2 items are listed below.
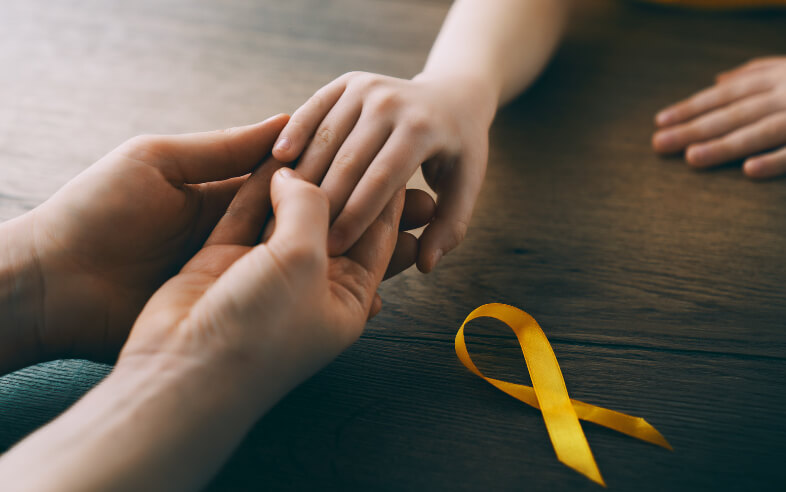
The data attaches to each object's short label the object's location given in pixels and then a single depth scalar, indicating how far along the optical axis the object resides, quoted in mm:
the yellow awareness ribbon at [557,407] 457
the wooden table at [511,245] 460
